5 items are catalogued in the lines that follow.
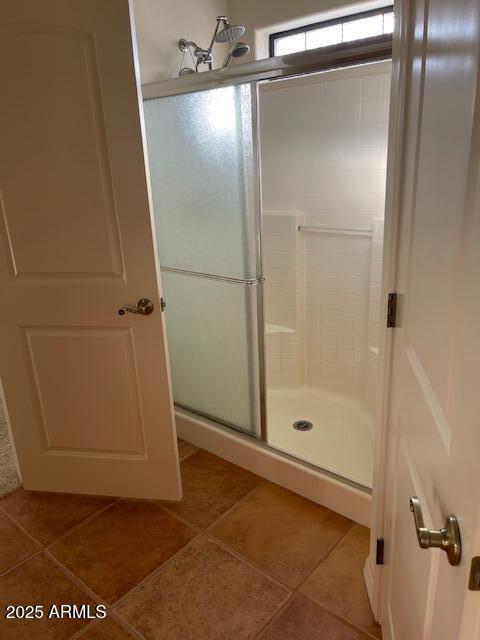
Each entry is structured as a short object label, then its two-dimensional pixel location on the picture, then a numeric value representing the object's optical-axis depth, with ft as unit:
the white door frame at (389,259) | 3.57
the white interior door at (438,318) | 2.04
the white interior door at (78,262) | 5.18
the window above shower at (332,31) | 7.95
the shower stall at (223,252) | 6.31
